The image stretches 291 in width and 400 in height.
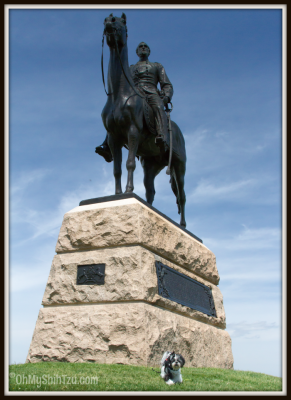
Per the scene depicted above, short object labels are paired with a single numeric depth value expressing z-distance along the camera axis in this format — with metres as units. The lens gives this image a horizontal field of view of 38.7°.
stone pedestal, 6.05
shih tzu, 4.77
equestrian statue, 7.68
